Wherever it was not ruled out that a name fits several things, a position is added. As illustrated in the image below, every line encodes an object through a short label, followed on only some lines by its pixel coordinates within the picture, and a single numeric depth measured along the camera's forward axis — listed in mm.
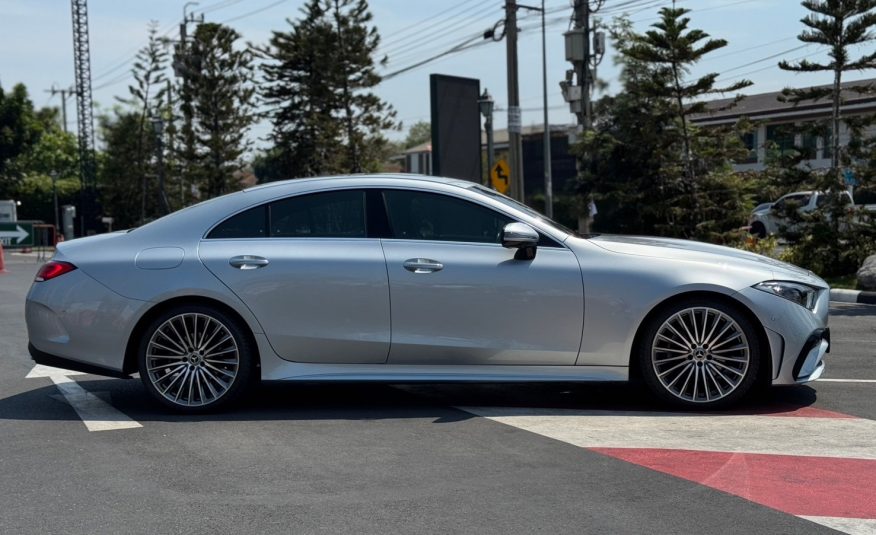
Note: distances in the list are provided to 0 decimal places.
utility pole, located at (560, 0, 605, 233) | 23219
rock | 14258
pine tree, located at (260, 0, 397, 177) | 49188
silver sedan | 6238
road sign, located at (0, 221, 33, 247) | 42969
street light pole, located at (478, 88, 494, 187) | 26906
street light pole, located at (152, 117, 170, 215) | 41656
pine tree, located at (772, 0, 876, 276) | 16172
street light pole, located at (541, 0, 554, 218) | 36300
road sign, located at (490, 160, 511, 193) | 24516
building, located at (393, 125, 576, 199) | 67688
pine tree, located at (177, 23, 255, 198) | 51250
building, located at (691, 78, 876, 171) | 16812
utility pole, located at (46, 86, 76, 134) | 118038
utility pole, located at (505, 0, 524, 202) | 20969
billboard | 21562
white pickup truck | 16844
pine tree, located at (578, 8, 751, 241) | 19281
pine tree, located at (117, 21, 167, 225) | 58938
